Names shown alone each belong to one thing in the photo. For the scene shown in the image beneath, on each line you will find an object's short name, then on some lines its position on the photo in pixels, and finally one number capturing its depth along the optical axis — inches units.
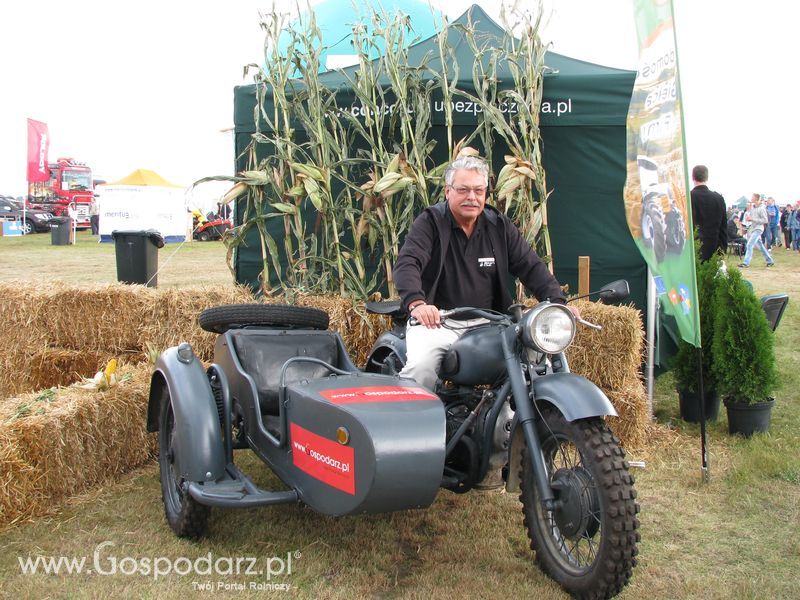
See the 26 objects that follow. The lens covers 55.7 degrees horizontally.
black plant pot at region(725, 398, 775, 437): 185.0
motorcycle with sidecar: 98.7
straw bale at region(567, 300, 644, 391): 178.2
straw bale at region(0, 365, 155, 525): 135.0
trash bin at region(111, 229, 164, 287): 277.0
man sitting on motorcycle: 129.1
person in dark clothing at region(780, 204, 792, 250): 954.4
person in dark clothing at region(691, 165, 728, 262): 268.2
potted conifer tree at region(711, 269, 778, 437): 181.3
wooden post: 196.4
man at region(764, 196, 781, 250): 886.6
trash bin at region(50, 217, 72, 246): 880.9
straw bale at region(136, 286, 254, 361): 201.8
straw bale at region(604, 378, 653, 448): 179.5
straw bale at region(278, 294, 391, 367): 189.3
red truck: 1422.2
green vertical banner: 153.1
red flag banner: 1144.6
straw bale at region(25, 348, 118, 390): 217.7
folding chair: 200.1
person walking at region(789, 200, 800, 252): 902.4
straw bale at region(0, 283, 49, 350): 218.4
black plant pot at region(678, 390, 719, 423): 199.8
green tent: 220.7
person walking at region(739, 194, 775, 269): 634.8
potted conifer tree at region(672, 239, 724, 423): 193.9
